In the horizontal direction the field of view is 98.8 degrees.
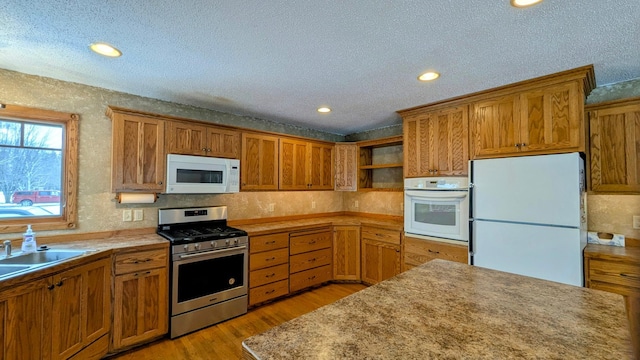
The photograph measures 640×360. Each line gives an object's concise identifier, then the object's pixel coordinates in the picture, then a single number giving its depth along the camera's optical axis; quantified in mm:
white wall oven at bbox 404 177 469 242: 2832
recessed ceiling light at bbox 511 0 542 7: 1405
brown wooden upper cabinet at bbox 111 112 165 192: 2523
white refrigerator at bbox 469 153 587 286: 2160
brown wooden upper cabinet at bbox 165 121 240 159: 2812
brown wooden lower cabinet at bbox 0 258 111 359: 1641
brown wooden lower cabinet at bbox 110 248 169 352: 2291
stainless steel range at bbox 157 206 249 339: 2584
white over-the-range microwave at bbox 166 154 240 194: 2781
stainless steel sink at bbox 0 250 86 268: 2068
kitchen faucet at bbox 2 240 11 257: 2031
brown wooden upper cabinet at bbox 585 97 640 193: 2279
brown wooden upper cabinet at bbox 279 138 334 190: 3768
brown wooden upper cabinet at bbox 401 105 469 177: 2893
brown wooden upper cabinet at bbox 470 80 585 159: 2236
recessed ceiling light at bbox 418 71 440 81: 2289
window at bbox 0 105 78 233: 2363
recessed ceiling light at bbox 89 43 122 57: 1867
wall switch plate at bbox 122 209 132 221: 2793
